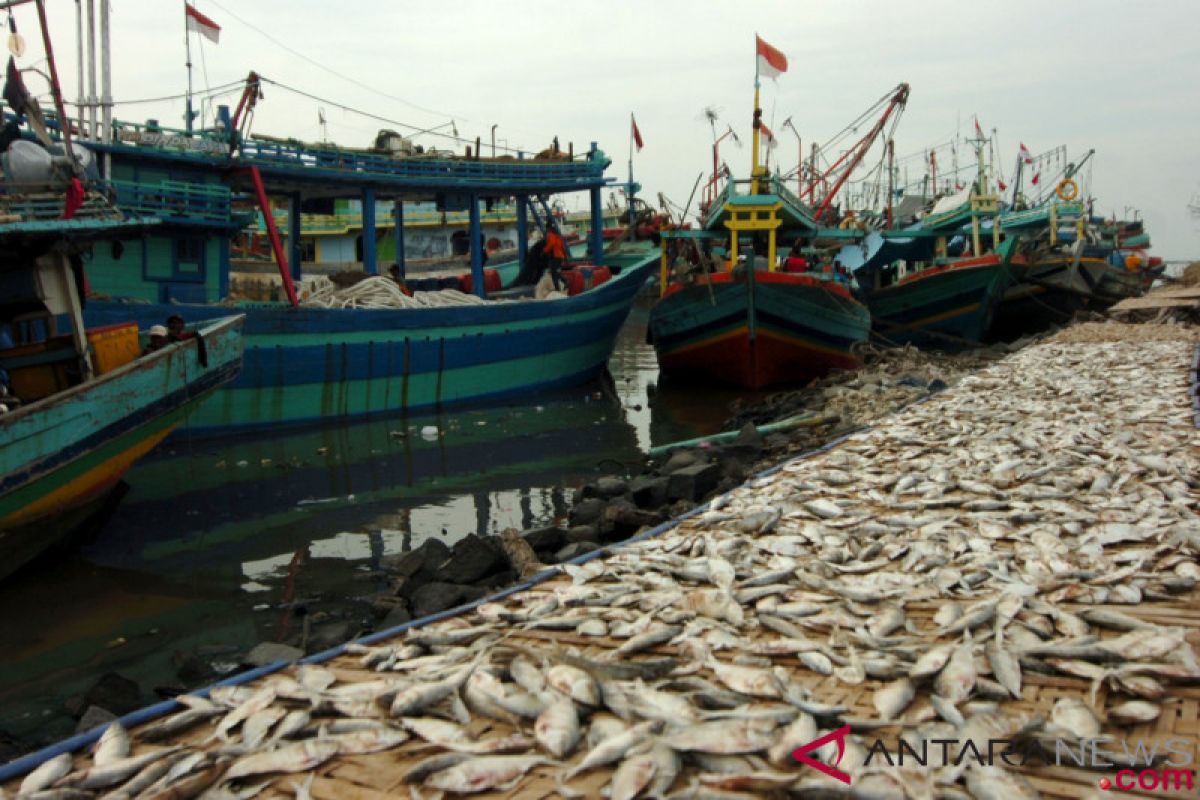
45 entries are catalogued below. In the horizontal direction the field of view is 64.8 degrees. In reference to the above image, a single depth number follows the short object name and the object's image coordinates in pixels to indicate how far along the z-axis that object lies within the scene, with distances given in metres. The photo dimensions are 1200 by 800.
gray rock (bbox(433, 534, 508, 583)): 7.92
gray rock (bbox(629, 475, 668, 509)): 10.10
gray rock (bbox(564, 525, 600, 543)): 8.62
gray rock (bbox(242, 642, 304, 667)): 6.17
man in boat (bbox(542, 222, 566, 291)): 23.84
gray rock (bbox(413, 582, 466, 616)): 7.09
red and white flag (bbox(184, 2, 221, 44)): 17.14
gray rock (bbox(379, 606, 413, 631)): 6.92
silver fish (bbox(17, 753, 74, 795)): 3.61
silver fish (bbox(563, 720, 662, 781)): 3.44
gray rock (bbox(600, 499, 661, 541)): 8.77
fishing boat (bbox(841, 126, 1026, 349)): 29.28
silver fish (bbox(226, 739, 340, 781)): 3.57
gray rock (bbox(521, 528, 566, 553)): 8.61
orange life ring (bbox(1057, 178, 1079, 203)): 37.19
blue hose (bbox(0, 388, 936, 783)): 3.85
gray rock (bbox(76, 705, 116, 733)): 5.34
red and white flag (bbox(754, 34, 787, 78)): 22.36
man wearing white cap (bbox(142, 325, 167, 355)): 11.53
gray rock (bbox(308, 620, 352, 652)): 6.82
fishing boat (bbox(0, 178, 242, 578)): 9.09
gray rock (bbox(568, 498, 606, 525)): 9.56
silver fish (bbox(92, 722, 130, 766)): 3.78
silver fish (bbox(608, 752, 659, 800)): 3.22
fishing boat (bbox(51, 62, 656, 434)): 15.71
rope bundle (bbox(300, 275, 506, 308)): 17.50
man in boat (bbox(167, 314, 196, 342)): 11.86
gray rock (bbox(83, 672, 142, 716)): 6.16
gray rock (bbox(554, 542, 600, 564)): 7.73
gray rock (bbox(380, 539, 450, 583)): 8.34
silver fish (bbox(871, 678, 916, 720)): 3.78
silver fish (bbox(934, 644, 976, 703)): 3.86
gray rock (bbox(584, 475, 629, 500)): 10.90
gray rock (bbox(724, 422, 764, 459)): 12.42
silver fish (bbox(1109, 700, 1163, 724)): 3.62
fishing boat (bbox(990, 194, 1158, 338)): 32.72
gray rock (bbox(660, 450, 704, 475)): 11.88
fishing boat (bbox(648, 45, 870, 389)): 21.09
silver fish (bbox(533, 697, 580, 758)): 3.58
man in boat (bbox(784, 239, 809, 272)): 24.05
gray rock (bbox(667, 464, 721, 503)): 10.09
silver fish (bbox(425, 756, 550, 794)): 3.40
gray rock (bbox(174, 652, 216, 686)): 6.82
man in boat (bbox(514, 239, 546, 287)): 24.47
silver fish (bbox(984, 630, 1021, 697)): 3.92
